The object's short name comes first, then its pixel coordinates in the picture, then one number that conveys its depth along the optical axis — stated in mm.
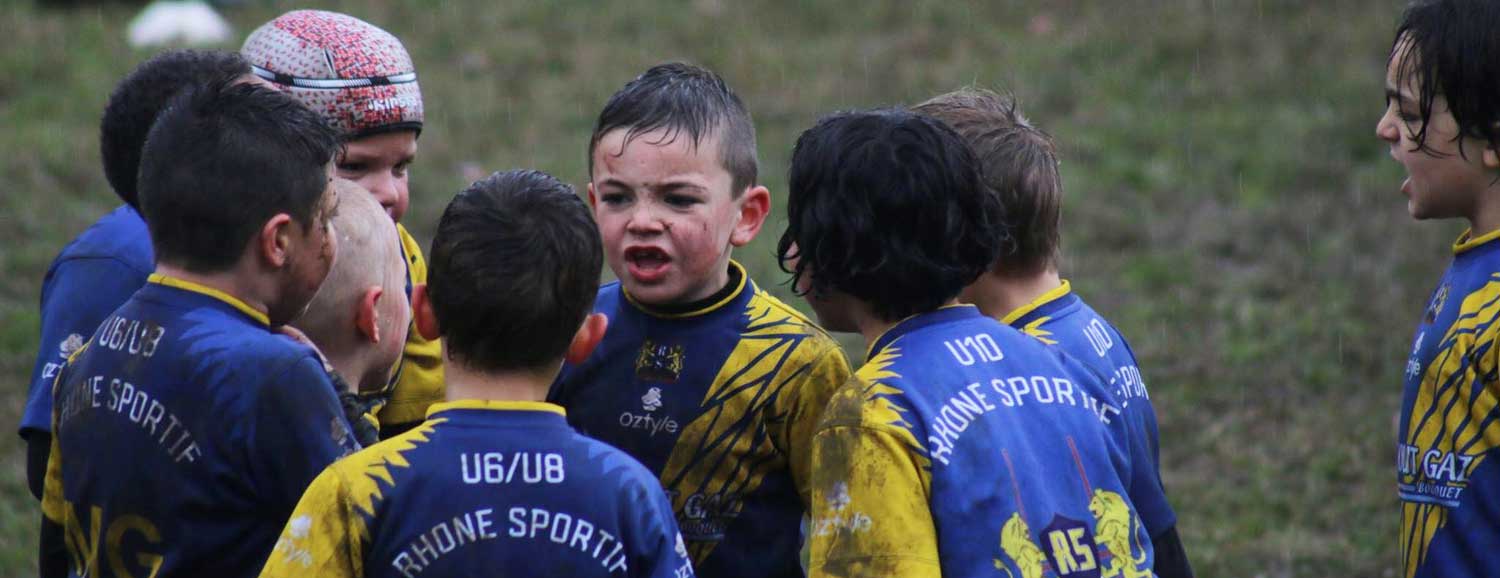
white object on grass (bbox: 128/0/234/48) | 21236
